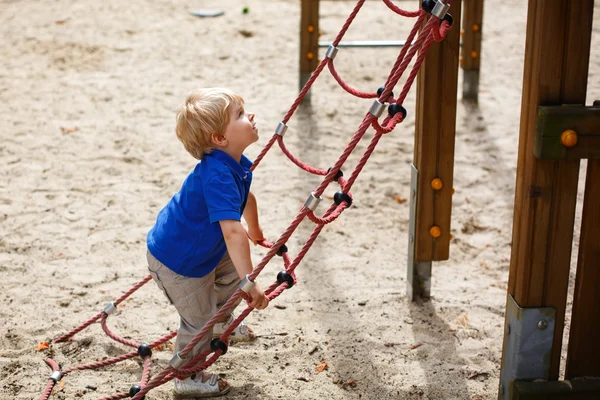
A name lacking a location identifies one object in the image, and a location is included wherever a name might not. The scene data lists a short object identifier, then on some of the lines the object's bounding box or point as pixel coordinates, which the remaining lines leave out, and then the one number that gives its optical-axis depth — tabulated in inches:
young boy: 188.9
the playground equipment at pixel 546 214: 162.9
